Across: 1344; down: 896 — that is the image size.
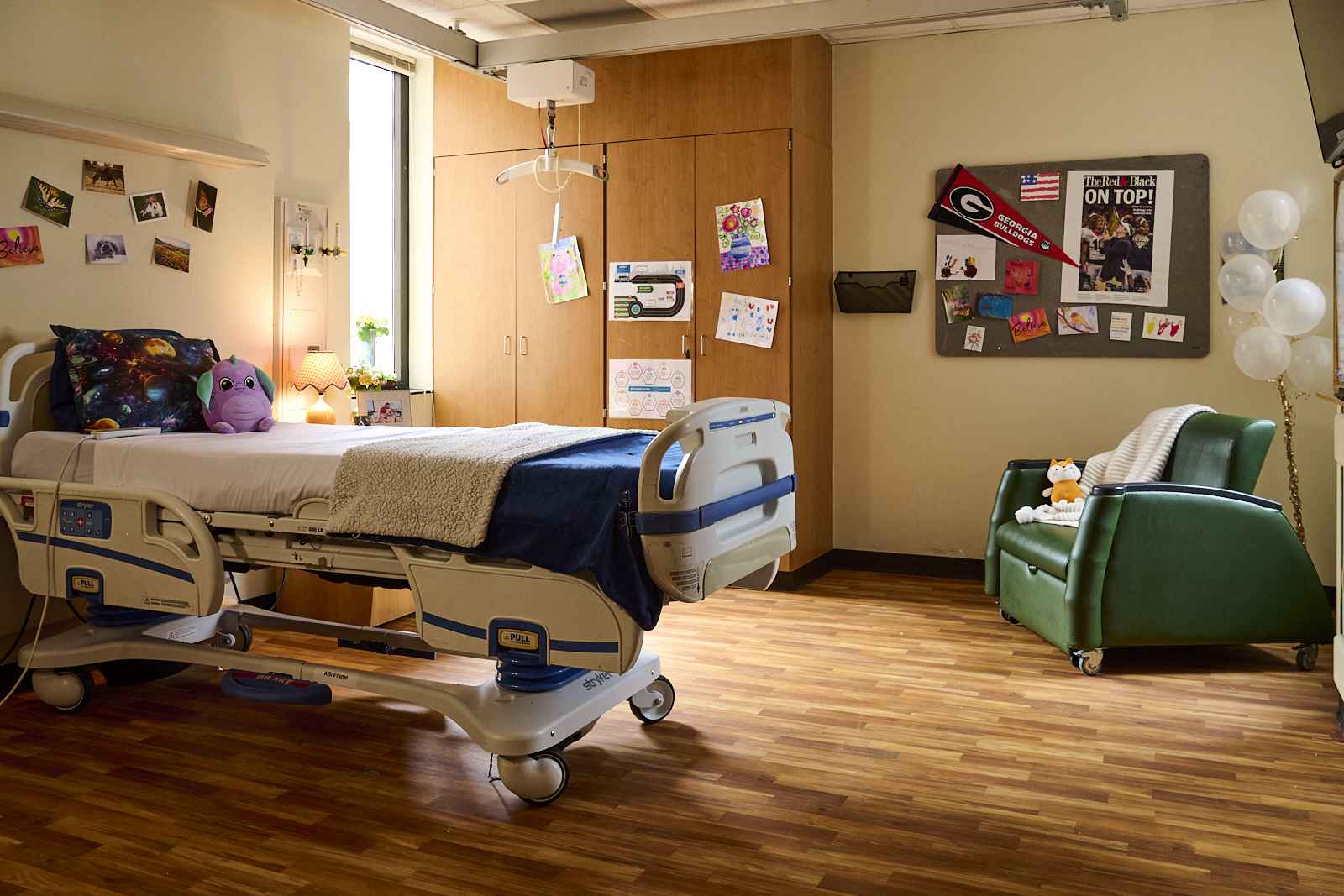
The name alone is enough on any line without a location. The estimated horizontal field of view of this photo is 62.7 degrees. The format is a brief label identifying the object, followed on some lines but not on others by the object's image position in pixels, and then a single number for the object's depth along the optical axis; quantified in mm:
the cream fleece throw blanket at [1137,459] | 4262
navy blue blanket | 2609
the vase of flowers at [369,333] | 5750
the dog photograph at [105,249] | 3861
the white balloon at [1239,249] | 4738
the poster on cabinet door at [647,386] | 5375
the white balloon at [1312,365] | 4211
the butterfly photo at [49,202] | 3648
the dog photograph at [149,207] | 4012
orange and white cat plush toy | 4469
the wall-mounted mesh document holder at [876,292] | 5500
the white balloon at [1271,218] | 4254
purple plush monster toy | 3689
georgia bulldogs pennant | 5273
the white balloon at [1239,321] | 4652
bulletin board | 4992
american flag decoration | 5234
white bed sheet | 2990
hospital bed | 2672
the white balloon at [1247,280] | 4363
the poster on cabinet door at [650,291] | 5359
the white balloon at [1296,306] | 4082
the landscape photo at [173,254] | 4113
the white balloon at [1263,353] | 4219
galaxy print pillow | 3529
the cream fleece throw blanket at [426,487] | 2715
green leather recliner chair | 3857
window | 5758
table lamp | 4578
